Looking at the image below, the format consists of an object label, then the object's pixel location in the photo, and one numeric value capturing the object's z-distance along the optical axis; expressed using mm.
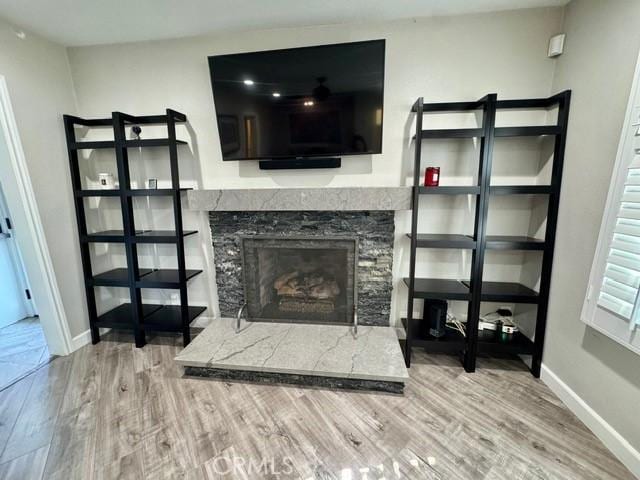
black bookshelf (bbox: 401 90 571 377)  1704
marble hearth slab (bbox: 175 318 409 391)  1760
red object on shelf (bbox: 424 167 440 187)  1829
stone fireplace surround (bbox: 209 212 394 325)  2160
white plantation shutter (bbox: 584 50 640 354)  1231
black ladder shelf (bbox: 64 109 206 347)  2022
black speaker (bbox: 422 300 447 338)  2035
